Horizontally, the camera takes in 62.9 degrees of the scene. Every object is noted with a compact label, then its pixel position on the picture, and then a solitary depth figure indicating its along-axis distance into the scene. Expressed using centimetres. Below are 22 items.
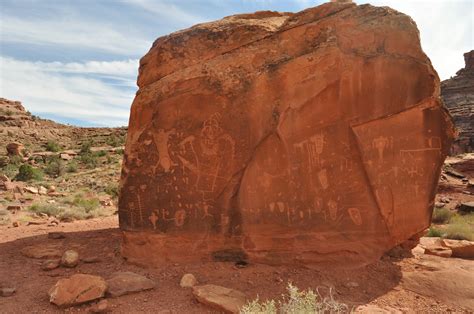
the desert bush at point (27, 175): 2020
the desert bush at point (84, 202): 1180
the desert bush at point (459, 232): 968
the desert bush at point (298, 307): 383
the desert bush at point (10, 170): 2245
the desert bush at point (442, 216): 1409
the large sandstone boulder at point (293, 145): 573
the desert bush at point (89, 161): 2615
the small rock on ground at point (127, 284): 496
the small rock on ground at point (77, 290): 462
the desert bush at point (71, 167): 2448
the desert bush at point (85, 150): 3229
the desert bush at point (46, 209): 1100
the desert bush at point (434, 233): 1009
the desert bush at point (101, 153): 3119
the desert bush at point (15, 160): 2843
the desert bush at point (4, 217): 936
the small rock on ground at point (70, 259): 596
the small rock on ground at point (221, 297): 451
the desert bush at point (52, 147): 3622
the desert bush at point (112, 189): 1544
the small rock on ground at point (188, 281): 520
